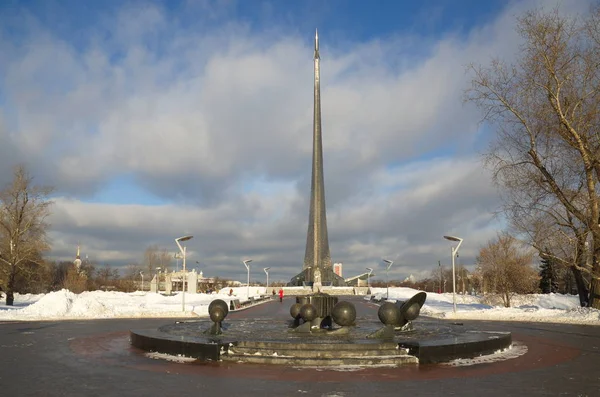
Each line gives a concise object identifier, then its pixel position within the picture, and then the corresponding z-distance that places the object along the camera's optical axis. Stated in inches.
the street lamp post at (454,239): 944.0
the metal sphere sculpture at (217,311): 504.4
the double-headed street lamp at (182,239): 972.8
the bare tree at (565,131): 788.6
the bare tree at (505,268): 1298.0
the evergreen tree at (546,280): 2353.6
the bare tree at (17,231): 1262.3
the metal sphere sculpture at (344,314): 492.4
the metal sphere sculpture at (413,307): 522.3
